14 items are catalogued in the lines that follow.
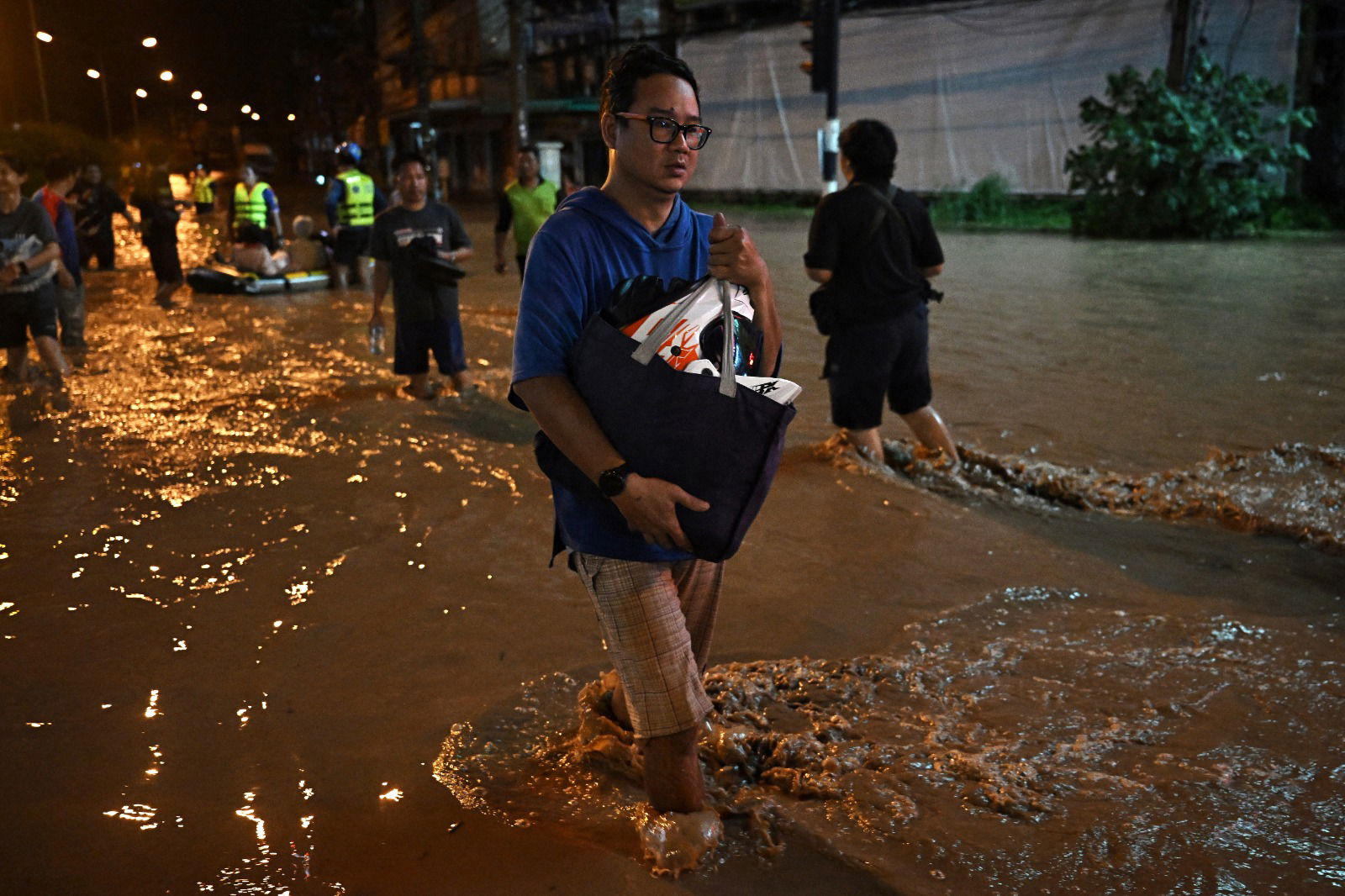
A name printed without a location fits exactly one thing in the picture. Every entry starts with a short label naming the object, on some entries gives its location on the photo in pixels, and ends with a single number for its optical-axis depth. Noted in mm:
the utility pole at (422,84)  33125
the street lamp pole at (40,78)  34000
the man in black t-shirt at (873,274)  5426
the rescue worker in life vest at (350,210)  14359
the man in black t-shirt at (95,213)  18359
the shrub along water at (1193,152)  18688
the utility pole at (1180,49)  20156
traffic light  12852
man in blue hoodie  2348
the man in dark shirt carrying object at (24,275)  8047
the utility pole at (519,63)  29125
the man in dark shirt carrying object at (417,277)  7578
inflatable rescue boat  14688
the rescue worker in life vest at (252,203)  15602
